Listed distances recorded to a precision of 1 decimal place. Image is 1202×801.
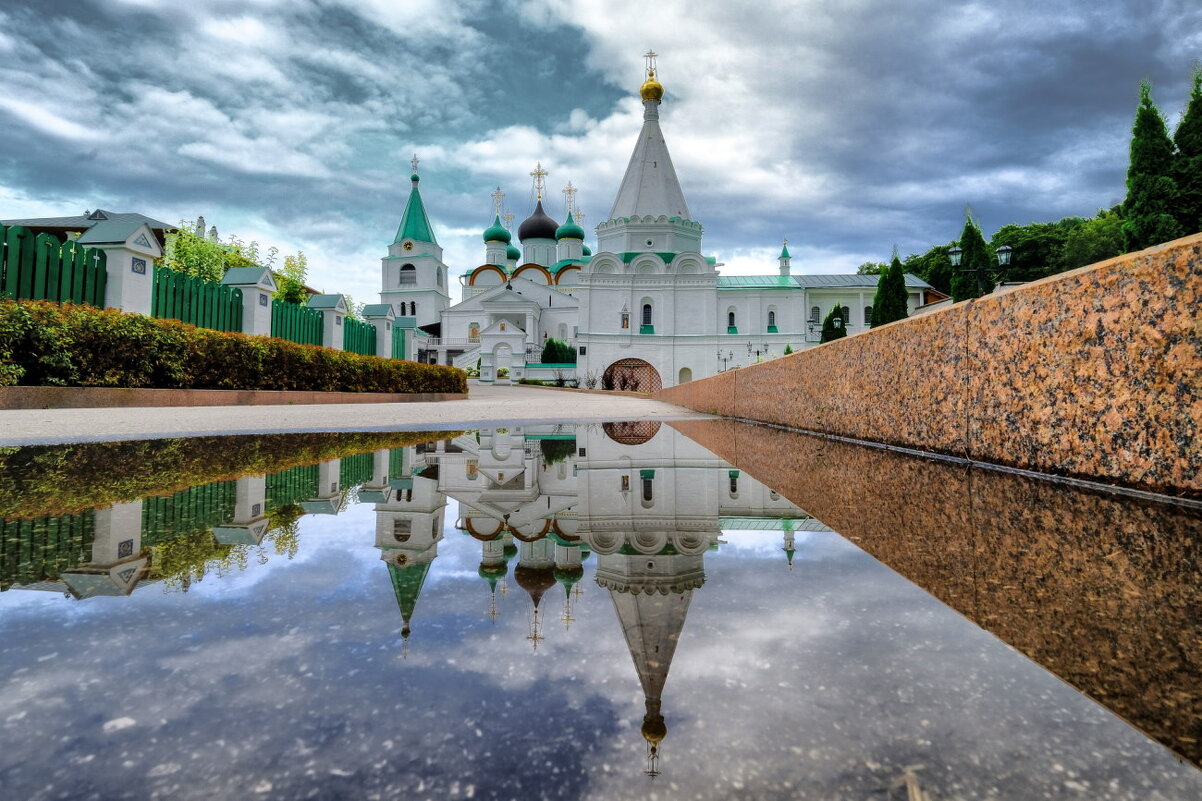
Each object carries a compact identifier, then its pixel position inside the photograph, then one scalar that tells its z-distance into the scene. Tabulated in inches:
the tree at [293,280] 1691.7
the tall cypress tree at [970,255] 1216.8
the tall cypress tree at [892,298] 1263.5
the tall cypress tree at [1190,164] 845.8
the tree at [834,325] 1428.4
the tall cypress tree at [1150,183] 853.8
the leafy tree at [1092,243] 1683.1
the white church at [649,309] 1707.7
